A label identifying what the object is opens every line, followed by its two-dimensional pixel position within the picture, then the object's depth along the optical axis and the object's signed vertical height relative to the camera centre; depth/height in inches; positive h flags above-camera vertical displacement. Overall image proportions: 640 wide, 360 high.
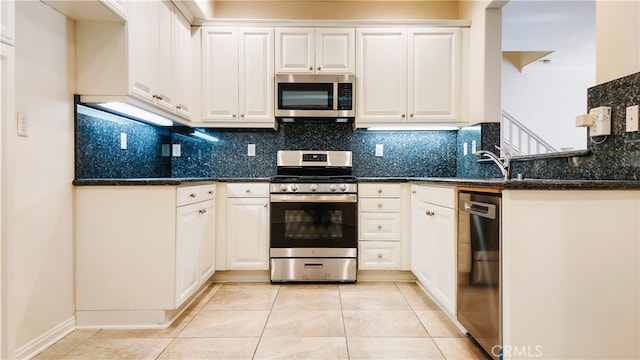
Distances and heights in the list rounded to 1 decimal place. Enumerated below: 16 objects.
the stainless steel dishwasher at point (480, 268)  58.3 -16.9
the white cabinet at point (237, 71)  123.4 +36.4
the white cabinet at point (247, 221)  115.2 -15.0
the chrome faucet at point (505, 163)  93.0 +3.2
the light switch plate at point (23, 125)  64.9 +9.3
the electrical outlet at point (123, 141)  98.9 +9.6
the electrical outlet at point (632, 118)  60.7 +9.9
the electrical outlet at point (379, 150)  137.7 +9.8
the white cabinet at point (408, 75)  124.5 +35.3
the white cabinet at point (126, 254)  79.0 -17.8
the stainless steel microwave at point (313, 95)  122.5 +27.8
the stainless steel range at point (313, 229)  114.8 -17.6
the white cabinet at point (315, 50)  123.6 +43.8
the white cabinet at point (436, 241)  78.9 -17.0
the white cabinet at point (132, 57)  79.7 +28.2
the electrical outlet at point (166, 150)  129.4 +9.5
